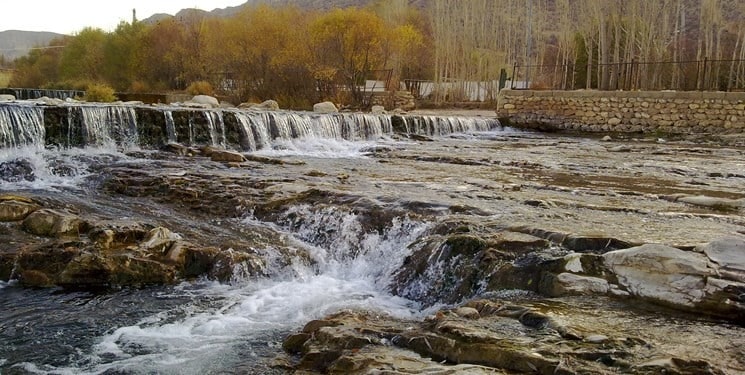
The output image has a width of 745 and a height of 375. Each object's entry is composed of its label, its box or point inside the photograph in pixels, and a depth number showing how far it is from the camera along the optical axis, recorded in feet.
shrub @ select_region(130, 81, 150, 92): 109.50
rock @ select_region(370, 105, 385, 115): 77.87
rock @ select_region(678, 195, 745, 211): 24.98
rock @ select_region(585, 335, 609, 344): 11.55
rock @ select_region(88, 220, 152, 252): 21.16
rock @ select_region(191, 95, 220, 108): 76.71
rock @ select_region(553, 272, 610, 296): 15.19
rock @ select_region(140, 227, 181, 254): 21.05
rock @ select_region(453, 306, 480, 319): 13.74
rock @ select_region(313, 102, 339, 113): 71.56
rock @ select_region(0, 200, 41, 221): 23.00
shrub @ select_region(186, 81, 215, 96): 94.95
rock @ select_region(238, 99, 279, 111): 74.79
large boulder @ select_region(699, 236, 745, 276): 14.01
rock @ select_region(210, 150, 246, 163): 39.22
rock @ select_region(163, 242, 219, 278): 20.36
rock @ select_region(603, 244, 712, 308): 13.78
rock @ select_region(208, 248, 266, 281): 20.15
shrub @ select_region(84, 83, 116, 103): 81.30
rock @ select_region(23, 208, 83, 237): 21.99
